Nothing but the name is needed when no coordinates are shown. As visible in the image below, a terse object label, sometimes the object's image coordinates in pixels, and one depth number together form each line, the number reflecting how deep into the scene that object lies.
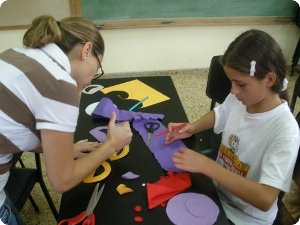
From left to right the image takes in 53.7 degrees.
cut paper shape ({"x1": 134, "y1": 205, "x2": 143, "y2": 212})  0.82
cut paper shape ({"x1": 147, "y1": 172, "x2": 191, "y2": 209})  0.84
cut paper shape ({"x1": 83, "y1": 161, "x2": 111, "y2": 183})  0.93
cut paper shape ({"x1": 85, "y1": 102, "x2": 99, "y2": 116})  1.28
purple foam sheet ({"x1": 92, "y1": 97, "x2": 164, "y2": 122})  1.24
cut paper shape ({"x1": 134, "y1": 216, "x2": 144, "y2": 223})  0.78
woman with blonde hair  0.78
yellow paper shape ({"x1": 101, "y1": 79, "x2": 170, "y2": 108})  1.38
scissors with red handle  0.78
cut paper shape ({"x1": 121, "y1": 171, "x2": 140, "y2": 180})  0.93
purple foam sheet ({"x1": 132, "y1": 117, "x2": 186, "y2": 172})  0.99
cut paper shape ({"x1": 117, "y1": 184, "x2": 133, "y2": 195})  0.87
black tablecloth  0.80
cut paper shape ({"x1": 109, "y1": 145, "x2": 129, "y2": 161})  1.03
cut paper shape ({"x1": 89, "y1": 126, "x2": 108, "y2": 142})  1.12
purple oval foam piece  0.79
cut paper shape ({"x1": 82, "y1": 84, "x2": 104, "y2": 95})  1.45
